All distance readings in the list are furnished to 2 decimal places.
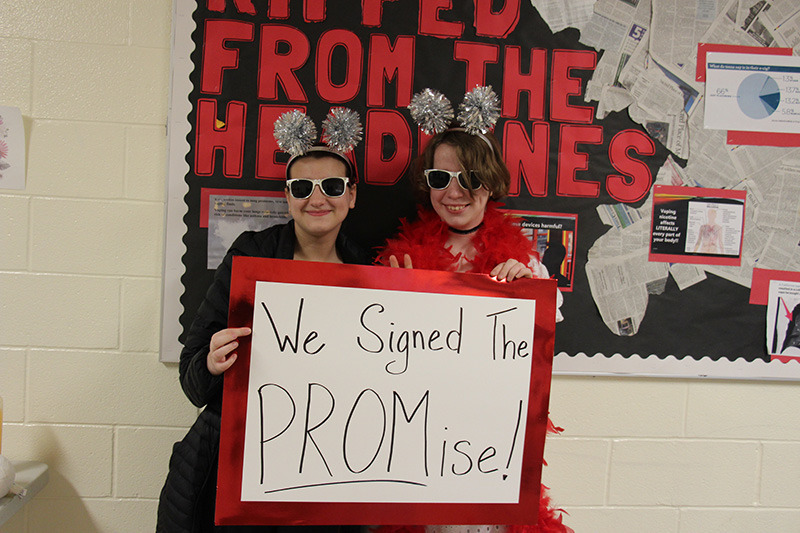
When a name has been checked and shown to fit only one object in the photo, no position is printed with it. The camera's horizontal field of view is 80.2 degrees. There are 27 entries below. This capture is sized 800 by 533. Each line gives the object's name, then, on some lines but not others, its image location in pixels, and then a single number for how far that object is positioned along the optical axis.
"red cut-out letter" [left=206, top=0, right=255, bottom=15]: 1.26
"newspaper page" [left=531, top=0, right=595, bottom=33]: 1.33
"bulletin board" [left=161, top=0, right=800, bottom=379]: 1.28
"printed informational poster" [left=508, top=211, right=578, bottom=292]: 1.35
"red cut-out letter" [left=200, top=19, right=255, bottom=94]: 1.26
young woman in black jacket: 1.04
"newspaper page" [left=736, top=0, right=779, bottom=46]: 1.38
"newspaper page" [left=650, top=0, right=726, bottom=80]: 1.36
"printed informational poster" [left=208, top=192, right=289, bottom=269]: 1.28
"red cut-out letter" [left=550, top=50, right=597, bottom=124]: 1.34
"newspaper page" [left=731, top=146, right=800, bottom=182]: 1.39
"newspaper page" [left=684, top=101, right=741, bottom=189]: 1.37
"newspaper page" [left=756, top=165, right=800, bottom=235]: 1.40
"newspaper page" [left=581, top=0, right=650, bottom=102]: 1.35
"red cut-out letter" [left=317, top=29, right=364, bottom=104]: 1.29
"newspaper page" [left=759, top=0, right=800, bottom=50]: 1.38
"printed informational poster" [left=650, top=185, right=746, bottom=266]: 1.38
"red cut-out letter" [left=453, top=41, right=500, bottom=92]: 1.32
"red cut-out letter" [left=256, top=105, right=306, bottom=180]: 1.28
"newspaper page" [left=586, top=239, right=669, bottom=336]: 1.37
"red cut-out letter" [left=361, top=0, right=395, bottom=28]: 1.30
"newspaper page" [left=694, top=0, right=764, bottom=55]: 1.37
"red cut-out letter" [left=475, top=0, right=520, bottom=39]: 1.32
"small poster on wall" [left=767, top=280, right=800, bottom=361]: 1.41
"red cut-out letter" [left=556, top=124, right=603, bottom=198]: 1.35
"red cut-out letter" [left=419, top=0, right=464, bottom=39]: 1.31
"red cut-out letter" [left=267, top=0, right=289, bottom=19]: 1.28
